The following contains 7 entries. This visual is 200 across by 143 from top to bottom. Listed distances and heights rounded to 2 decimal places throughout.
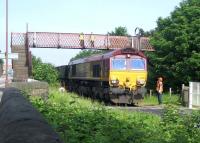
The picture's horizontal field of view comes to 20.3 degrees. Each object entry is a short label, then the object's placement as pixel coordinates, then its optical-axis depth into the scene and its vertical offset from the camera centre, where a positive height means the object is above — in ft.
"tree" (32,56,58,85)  152.05 +0.94
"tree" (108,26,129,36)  287.65 +23.39
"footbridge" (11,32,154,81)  156.87 +10.51
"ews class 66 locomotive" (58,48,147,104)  102.58 +0.05
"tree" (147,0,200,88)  151.43 +8.29
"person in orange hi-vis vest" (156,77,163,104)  104.38 -2.69
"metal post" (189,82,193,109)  103.09 -2.77
